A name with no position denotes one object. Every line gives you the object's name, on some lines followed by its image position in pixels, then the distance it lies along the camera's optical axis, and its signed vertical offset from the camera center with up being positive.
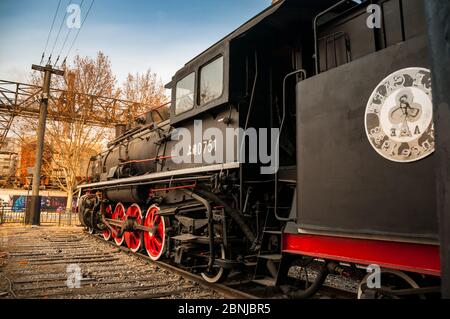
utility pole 15.24 +2.49
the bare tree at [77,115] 18.86 +5.04
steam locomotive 2.40 +0.50
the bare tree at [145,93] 23.97 +8.12
